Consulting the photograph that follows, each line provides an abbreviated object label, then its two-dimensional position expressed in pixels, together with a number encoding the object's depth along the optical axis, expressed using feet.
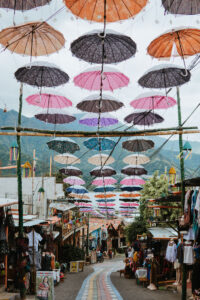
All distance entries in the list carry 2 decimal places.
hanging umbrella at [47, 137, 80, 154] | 49.49
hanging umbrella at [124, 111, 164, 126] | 41.91
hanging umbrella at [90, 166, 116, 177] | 61.31
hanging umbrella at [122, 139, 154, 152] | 49.49
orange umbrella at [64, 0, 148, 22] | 17.65
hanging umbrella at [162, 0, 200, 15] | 18.11
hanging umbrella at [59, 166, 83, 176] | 61.87
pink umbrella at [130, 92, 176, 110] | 36.42
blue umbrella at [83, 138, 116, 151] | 49.21
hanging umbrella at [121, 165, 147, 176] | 59.36
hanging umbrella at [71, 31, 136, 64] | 21.58
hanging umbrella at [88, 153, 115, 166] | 57.55
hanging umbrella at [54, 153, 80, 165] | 56.03
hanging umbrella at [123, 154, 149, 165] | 57.77
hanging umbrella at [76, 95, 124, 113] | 35.35
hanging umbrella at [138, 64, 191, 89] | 27.81
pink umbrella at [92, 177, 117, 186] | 67.88
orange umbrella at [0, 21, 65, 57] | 21.39
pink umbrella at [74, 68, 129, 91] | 29.25
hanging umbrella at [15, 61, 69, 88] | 28.09
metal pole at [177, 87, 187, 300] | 27.99
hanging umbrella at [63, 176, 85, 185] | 67.10
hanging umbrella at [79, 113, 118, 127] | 41.04
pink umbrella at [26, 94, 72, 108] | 35.94
